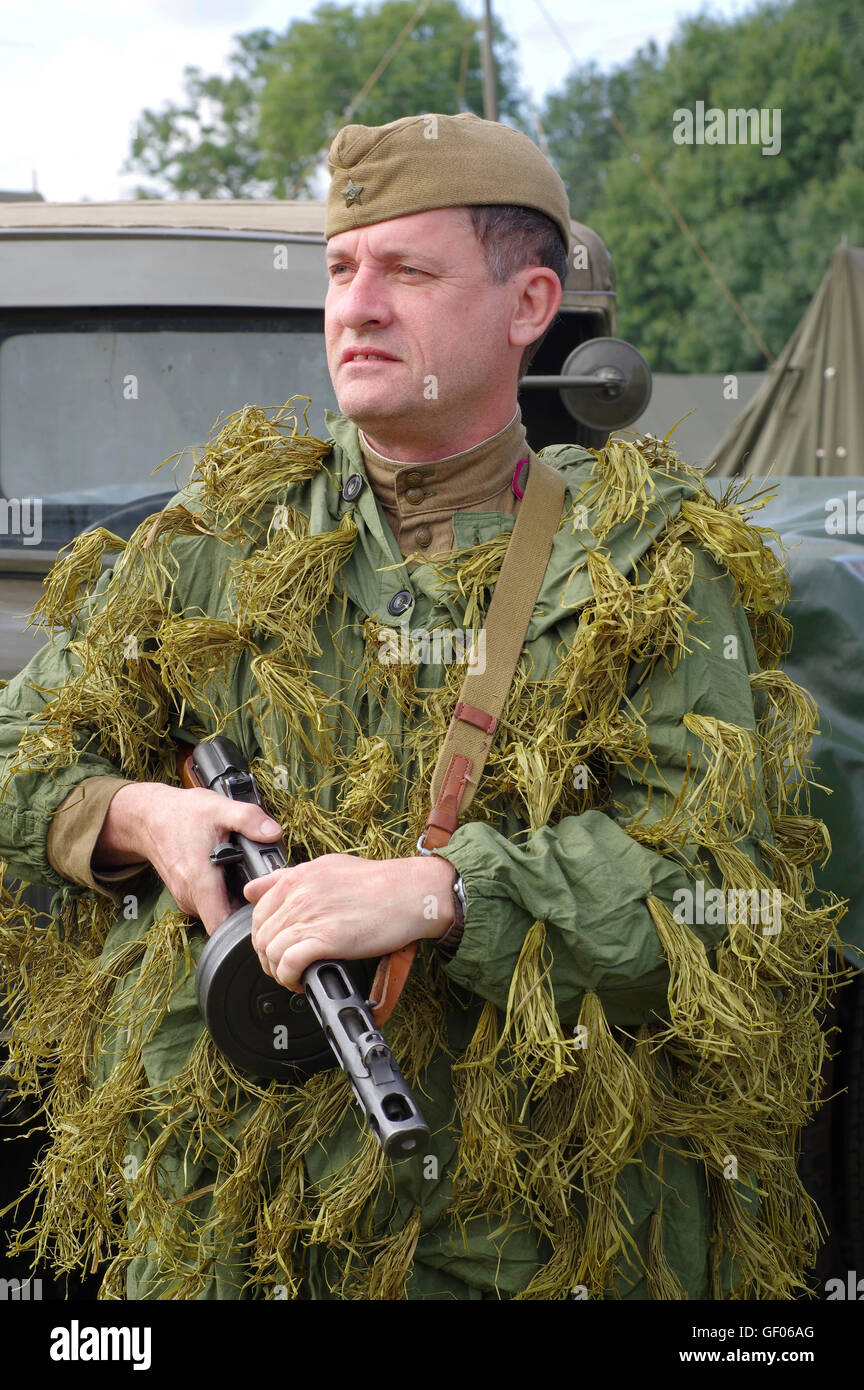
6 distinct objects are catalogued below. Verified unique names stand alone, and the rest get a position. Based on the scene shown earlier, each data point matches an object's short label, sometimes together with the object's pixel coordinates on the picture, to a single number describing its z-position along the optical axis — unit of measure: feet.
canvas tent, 29.09
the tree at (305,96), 111.34
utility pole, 50.52
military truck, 11.16
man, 6.08
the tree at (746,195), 81.76
